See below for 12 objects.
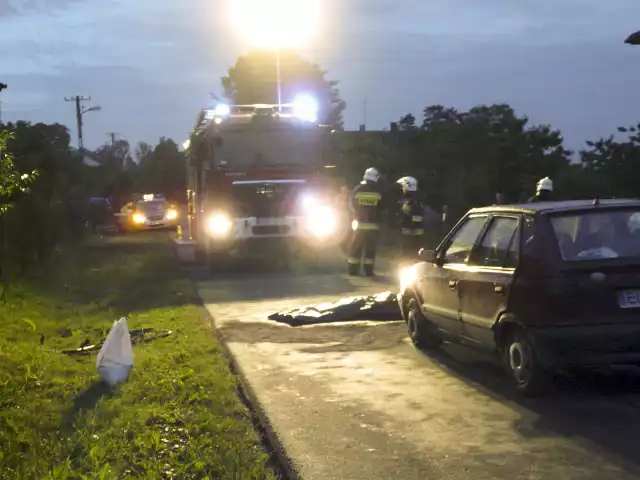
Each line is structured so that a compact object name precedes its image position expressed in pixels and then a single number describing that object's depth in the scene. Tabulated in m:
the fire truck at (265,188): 17.84
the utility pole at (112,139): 116.34
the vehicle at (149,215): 39.47
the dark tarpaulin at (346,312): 11.65
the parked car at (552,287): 6.89
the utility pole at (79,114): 78.19
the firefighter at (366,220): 16.53
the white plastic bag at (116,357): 8.05
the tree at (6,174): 10.14
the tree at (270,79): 71.19
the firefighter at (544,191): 14.41
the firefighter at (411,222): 16.41
